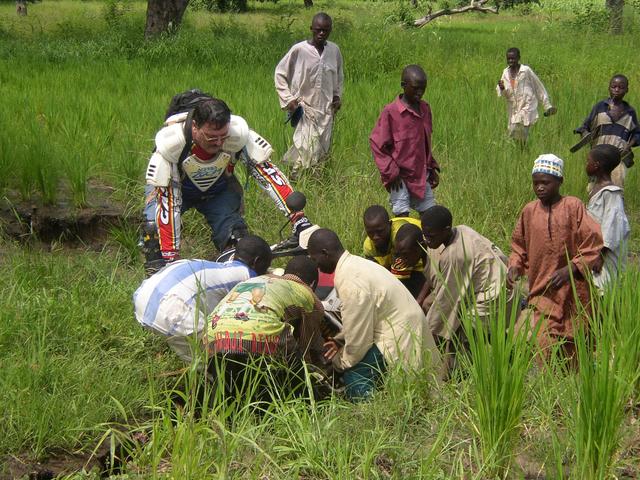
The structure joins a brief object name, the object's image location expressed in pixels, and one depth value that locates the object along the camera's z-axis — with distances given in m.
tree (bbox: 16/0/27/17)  24.39
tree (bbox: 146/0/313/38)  16.73
